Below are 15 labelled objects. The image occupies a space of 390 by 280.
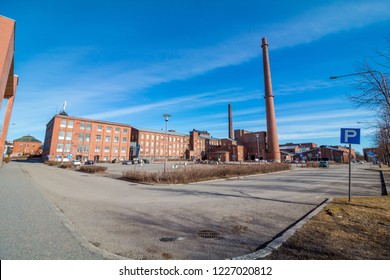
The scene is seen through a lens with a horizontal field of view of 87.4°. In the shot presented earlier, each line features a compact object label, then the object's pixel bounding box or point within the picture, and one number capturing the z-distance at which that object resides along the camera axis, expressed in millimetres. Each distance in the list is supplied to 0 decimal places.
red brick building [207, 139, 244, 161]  93669
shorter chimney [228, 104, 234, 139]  92600
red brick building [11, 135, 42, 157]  112188
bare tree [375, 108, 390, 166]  14679
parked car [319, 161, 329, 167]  48166
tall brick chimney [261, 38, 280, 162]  53438
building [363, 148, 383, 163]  119069
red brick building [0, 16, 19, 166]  15151
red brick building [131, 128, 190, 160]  88312
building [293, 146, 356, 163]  89875
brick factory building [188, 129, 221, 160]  103562
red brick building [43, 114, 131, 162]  65500
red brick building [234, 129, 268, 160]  93812
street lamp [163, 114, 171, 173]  19031
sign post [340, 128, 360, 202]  7973
